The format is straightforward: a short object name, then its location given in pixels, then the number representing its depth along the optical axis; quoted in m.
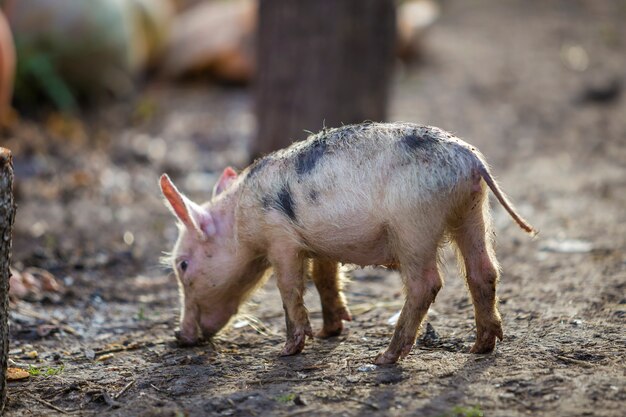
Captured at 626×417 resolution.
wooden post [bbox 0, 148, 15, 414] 8.06
